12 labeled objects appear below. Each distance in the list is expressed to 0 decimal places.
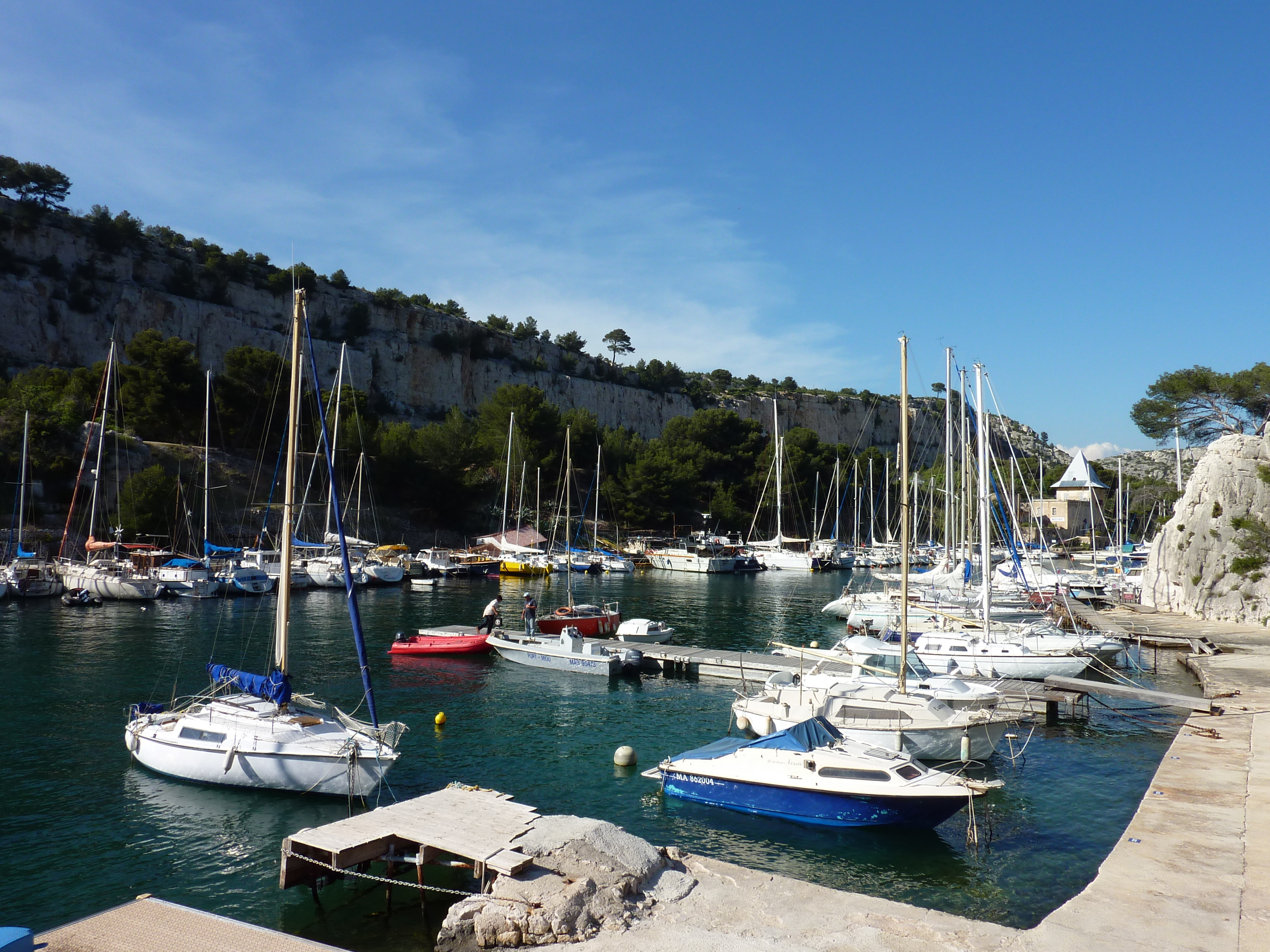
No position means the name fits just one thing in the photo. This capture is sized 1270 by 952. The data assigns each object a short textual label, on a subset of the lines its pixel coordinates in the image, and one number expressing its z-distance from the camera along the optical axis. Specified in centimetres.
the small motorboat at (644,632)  3016
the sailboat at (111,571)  4062
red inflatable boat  2828
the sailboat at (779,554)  7388
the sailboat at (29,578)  3966
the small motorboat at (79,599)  3844
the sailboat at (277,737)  1458
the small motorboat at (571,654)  2638
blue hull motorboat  1352
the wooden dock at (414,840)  1059
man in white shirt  2952
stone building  11856
